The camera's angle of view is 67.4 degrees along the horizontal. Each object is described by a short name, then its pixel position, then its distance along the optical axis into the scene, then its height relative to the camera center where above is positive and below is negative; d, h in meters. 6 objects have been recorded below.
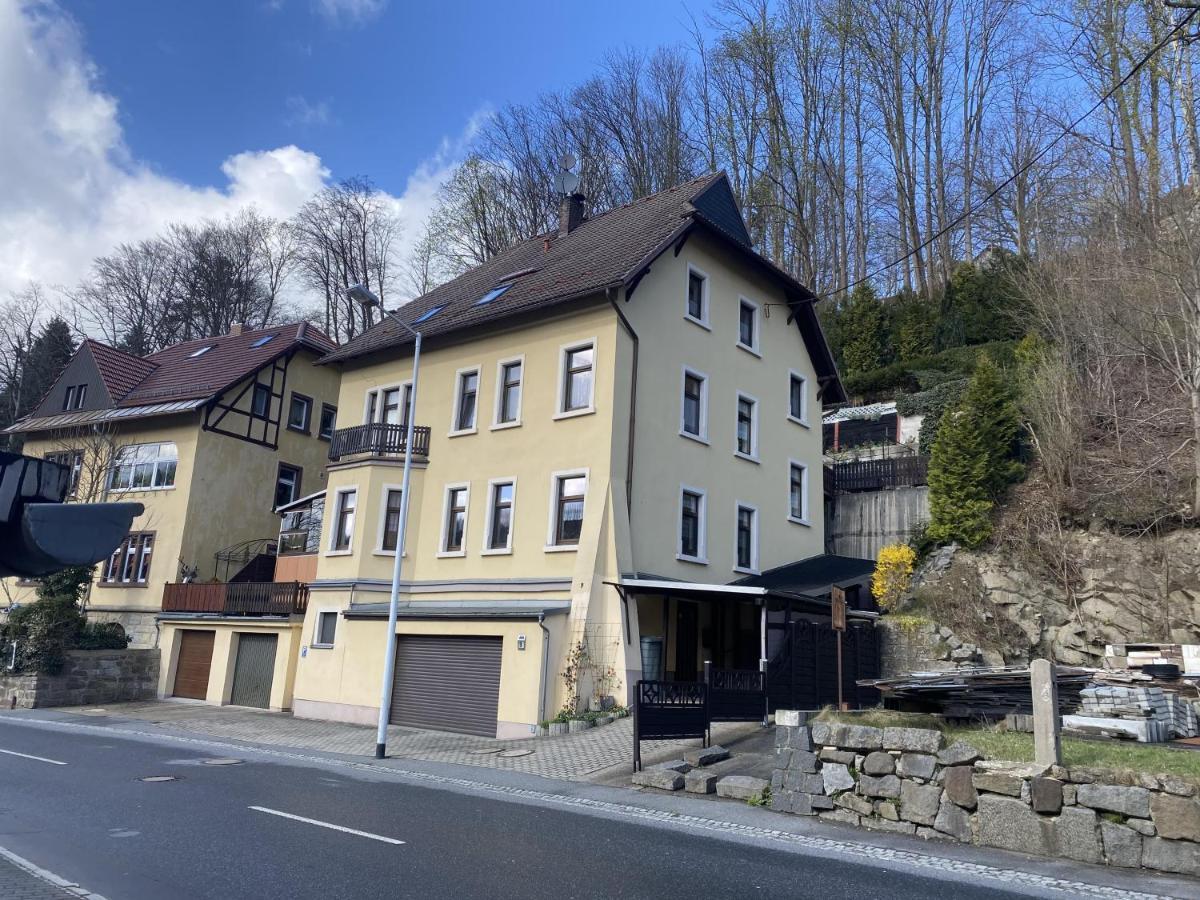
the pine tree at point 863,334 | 38.03 +14.14
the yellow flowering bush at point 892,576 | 23.14 +2.52
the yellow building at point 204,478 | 27.31 +5.78
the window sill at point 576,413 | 21.50 +5.81
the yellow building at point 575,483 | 20.27 +4.50
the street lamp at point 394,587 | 16.23 +1.20
